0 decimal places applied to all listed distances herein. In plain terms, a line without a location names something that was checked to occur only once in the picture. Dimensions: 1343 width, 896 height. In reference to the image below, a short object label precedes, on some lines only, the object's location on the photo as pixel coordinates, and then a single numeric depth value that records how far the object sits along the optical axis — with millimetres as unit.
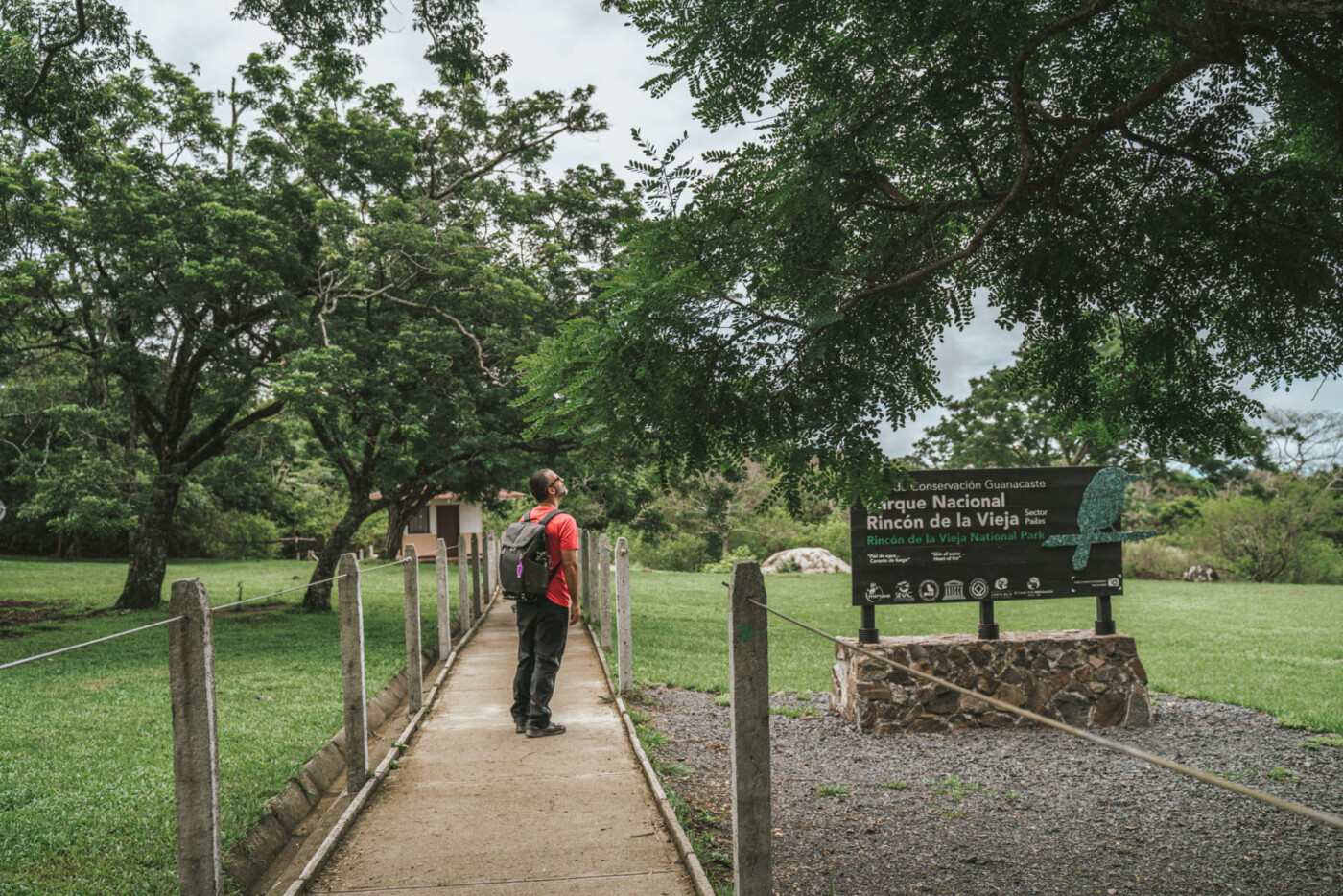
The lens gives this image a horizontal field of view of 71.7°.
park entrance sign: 9094
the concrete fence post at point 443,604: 10258
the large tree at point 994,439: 34875
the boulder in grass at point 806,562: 35625
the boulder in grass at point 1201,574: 32781
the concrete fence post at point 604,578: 11703
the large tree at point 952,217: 4430
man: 7113
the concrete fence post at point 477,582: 16564
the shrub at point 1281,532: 32562
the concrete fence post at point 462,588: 12834
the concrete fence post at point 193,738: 3328
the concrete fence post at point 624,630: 8898
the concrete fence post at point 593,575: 16004
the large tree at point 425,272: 14297
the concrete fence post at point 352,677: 5754
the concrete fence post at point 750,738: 3627
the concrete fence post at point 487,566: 19609
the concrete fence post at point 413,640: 7840
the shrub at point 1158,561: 33906
